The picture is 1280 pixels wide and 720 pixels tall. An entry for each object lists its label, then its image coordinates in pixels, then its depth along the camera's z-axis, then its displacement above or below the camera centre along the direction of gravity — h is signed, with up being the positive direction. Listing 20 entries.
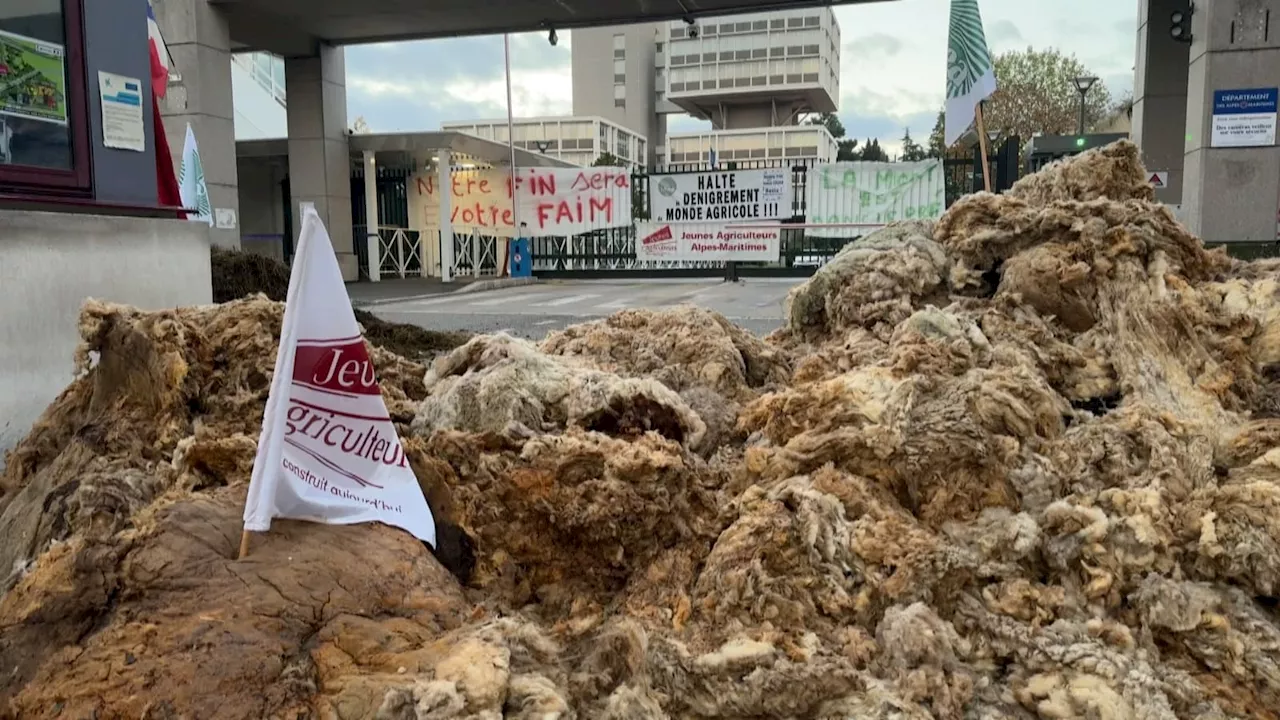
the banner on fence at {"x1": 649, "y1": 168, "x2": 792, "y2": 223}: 15.29 +1.06
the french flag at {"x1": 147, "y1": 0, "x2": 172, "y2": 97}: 8.50 +1.90
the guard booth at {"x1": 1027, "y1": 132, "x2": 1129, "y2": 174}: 15.32 +2.10
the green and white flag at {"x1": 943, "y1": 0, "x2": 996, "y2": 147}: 6.88 +1.50
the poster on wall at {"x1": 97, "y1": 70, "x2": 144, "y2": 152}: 4.88 +0.83
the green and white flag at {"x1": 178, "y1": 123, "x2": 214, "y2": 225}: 10.27 +0.96
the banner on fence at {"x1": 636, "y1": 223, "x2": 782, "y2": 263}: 15.20 +0.24
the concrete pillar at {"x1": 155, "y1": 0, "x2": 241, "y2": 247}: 13.59 +2.50
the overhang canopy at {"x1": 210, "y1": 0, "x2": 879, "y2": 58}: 13.62 +3.93
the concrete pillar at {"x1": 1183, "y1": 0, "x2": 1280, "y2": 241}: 10.44 +1.57
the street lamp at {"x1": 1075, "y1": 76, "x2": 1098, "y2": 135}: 26.68 +5.18
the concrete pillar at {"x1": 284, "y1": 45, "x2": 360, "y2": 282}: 16.81 +2.36
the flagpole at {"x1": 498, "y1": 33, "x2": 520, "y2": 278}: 17.47 +1.00
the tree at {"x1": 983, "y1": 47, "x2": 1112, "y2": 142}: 36.31 +6.38
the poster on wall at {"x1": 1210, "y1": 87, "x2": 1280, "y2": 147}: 10.54 +1.60
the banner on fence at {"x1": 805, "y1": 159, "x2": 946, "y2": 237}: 14.99 +1.07
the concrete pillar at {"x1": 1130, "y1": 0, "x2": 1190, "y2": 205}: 12.73 +2.37
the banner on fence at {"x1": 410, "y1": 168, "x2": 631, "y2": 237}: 16.69 +1.10
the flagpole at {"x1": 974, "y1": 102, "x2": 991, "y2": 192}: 5.54 +0.69
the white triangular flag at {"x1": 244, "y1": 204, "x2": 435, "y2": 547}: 2.01 -0.41
